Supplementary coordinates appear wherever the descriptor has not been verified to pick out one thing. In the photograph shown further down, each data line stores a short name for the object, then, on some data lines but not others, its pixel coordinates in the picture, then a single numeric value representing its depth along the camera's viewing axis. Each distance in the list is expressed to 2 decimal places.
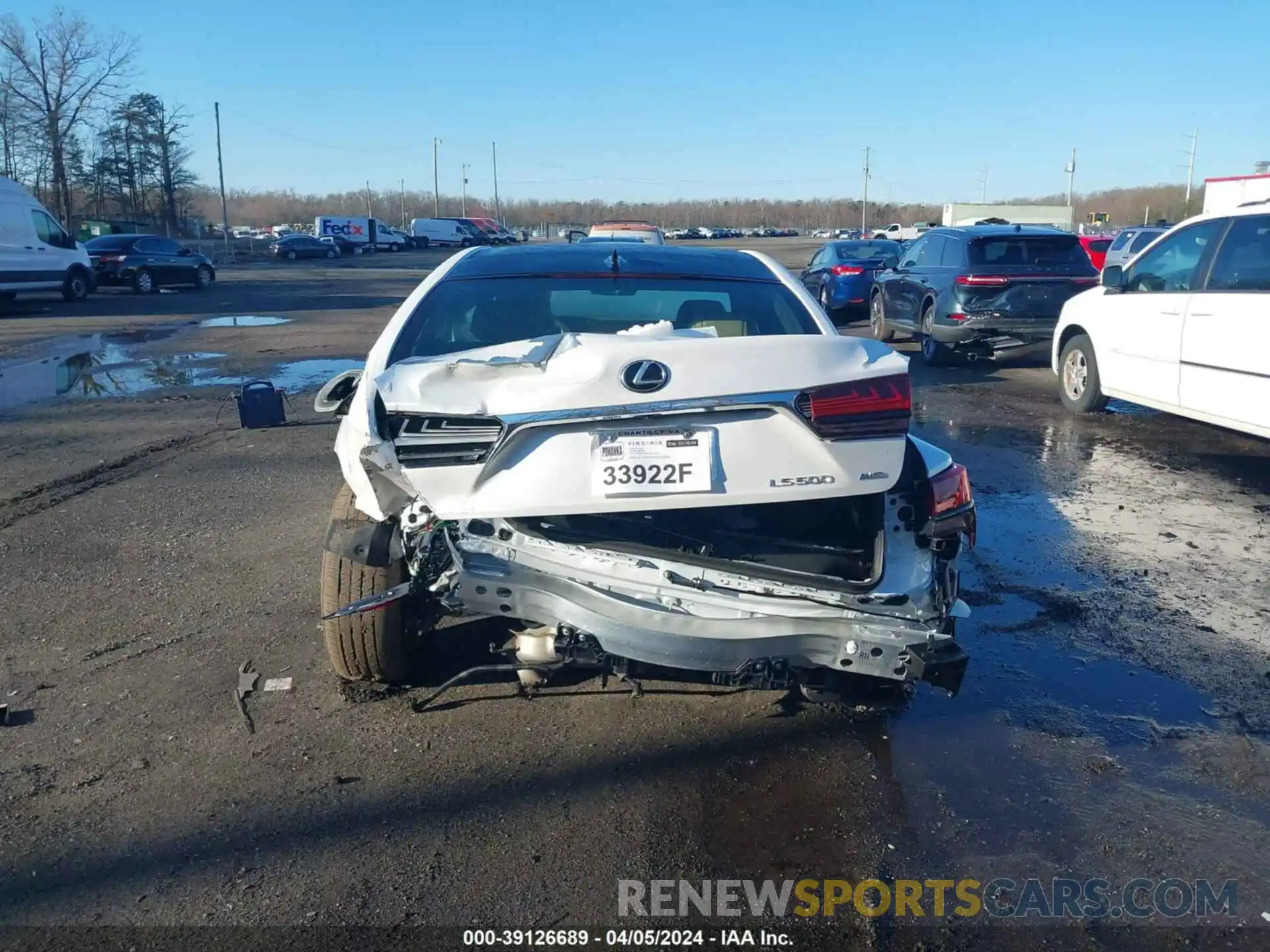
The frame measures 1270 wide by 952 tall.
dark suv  12.43
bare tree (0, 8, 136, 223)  51.03
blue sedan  18.95
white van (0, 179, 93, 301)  20.80
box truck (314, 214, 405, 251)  62.81
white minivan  7.55
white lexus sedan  3.20
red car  25.36
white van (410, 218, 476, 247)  68.19
